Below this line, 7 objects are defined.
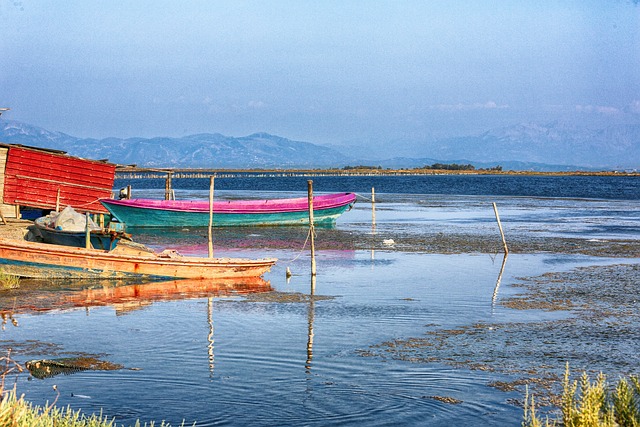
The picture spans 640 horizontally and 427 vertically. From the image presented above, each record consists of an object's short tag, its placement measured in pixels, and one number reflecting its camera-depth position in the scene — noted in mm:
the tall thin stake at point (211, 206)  23406
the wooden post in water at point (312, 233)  22500
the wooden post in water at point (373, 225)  38450
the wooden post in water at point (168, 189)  42219
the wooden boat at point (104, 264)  20922
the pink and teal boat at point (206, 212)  38594
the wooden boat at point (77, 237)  23016
